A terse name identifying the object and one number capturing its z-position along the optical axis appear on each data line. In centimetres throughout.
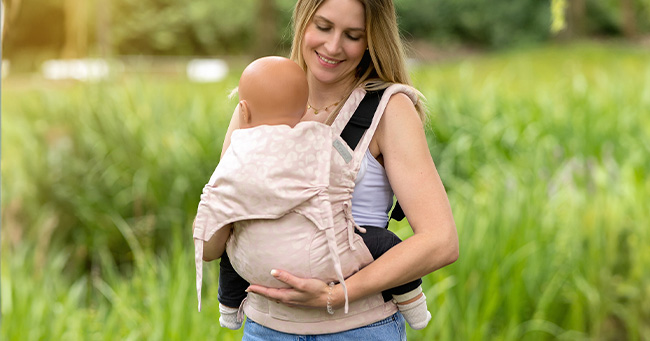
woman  338
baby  335
